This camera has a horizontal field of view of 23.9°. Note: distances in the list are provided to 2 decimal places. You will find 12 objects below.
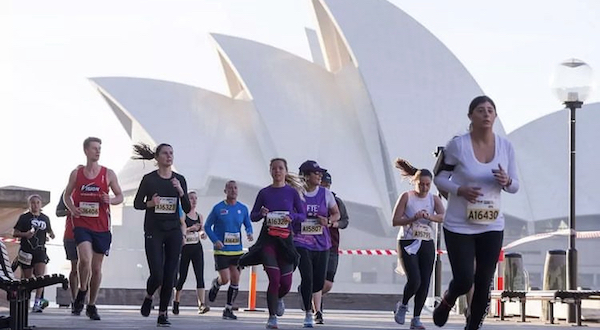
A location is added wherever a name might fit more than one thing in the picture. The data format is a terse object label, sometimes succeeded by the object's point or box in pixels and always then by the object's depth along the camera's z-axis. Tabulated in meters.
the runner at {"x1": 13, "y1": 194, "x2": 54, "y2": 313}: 15.62
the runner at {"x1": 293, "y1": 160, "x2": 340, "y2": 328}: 12.16
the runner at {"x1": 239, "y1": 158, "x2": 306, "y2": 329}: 11.40
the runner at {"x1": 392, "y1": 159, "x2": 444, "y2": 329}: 12.09
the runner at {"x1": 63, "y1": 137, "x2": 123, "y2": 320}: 12.46
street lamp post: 15.52
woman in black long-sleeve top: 11.30
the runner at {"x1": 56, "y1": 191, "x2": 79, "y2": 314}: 15.69
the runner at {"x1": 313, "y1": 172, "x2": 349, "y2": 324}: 13.66
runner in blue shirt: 15.27
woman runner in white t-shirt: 8.20
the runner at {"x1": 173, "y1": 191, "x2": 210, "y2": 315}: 15.68
